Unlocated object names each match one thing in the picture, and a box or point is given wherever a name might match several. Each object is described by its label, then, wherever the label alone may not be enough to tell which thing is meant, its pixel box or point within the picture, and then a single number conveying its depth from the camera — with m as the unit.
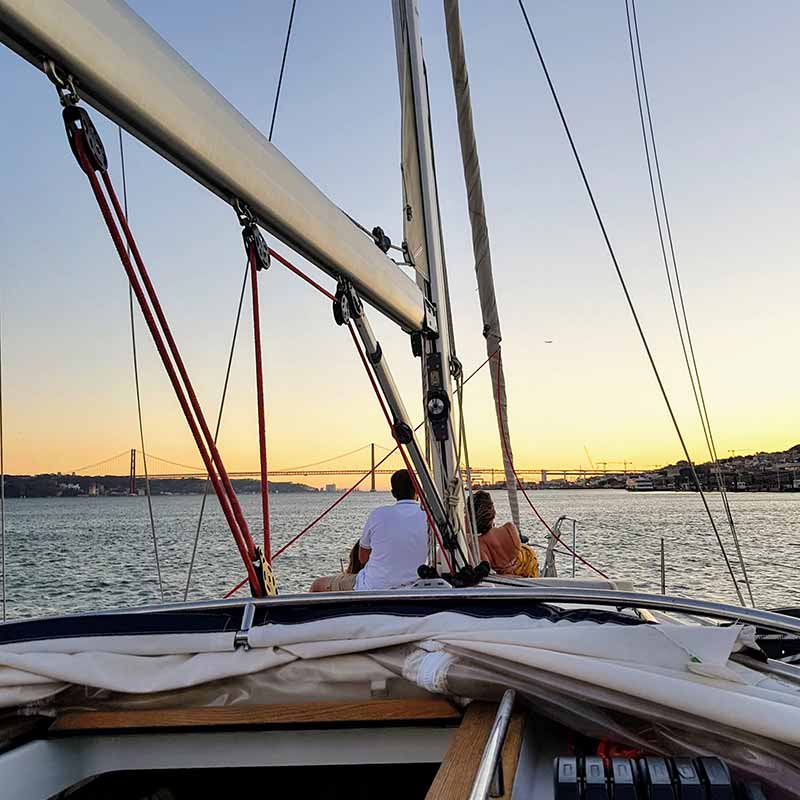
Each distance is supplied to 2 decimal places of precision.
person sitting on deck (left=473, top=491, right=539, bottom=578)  5.63
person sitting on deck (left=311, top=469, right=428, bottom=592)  4.89
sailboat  1.54
